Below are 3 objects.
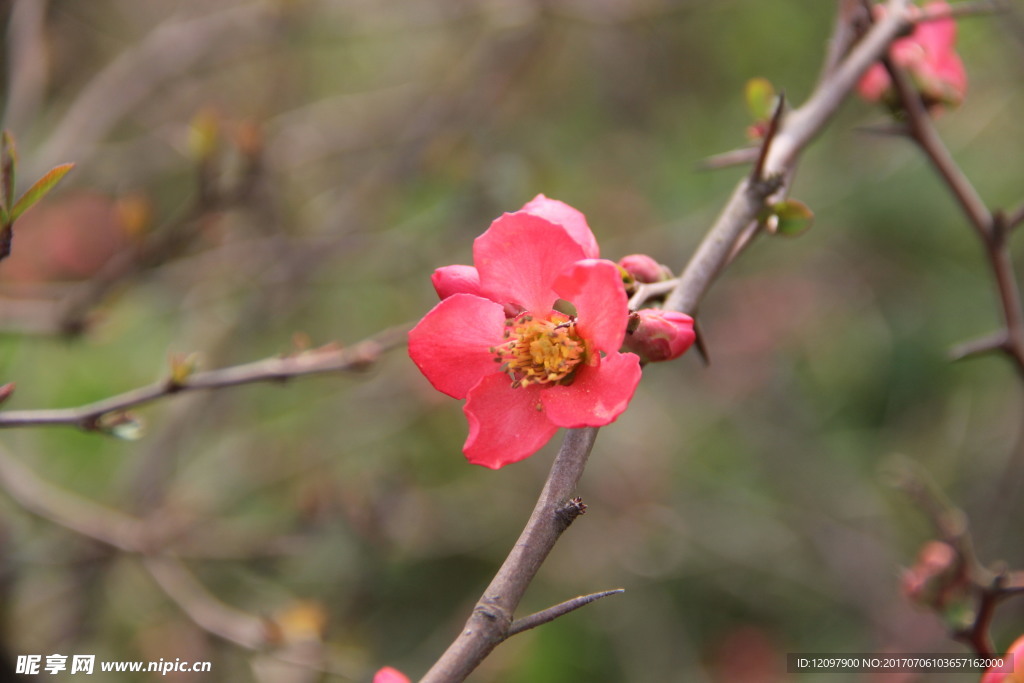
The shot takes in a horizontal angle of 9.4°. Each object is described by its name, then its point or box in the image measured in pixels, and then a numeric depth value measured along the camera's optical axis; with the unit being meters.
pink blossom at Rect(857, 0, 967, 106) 1.02
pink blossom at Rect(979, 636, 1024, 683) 0.94
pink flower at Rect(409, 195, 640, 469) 0.93
